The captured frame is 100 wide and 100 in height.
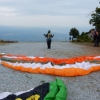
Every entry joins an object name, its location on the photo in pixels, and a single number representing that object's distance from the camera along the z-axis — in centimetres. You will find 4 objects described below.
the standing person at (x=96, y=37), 1118
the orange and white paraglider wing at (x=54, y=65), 513
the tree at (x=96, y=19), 1260
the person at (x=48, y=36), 939
